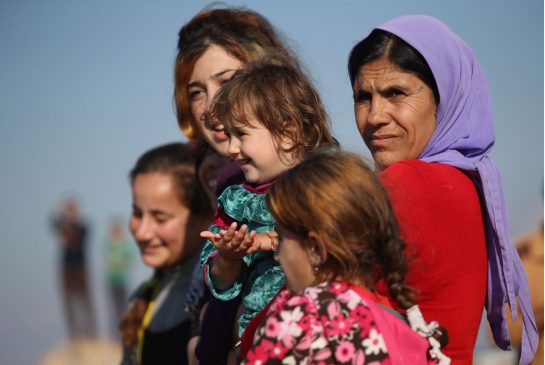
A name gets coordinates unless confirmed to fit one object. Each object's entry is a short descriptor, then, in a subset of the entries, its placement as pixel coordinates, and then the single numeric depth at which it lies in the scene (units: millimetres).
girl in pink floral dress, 4953
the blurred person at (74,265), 25500
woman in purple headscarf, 5855
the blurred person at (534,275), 10289
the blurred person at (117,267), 24417
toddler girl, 6547
